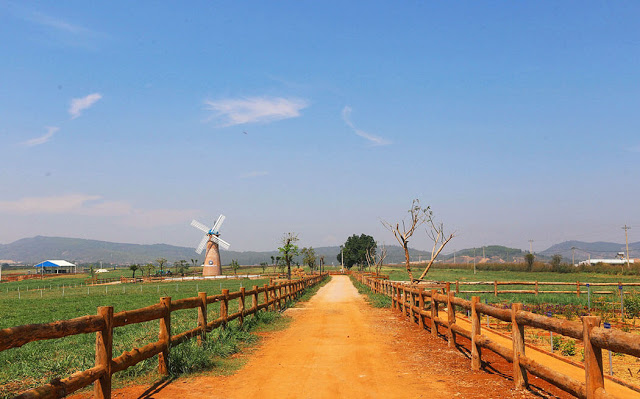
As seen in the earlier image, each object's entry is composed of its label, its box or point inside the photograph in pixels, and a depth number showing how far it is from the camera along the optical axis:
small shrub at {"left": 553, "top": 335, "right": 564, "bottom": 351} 13.27
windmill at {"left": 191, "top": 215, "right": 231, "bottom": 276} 94.06
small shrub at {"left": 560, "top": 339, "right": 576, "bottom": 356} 12.34
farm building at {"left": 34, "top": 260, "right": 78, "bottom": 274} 145.35
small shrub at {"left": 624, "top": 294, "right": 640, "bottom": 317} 19.75
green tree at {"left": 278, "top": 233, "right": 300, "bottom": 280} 63.31
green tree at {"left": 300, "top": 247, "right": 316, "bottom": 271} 94.61
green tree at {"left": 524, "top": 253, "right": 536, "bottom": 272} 103.59
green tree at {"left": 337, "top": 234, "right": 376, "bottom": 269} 129.95
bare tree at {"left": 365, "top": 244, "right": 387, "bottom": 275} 67.70
